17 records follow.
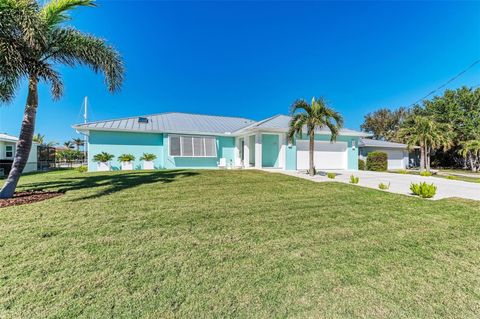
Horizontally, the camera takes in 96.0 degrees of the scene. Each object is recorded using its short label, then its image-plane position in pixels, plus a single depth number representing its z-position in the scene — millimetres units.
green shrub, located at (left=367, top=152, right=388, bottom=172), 19469
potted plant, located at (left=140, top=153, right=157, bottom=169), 16219
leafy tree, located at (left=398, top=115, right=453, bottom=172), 17319
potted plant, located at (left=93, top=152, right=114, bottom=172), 15180
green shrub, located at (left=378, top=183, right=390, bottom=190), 8539
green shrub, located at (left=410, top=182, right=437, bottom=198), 7062
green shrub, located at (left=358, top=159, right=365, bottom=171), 20267
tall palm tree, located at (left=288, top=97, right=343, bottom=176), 11789
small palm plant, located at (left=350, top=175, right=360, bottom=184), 9772
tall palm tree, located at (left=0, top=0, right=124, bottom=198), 5617
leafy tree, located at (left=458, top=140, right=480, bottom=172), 21141
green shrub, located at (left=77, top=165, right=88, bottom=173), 14889
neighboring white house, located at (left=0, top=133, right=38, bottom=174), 16128
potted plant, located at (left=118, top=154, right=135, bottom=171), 15703
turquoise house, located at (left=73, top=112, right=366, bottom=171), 15406
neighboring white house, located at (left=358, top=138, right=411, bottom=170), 23594
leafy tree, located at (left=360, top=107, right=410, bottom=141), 39781
